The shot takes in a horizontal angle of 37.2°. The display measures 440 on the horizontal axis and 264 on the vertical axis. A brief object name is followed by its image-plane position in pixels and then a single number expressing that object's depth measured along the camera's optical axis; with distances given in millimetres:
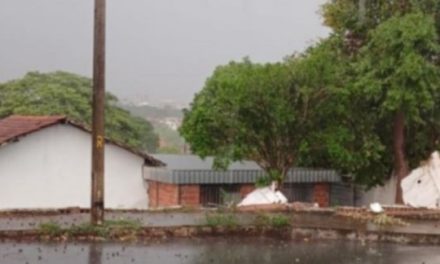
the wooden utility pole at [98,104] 12680
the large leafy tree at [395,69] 20438
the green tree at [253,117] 19266
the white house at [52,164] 21297
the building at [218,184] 24172
